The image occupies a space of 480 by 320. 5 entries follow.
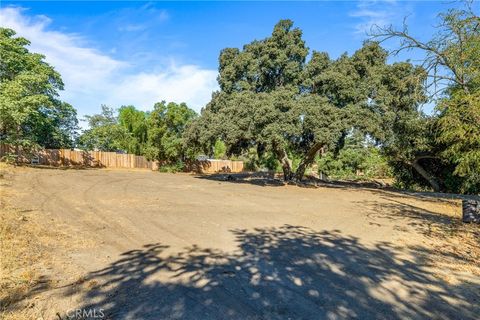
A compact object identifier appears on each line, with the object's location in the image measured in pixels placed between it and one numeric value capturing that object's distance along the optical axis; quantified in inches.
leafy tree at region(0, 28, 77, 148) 713.0
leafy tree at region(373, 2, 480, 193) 238.7
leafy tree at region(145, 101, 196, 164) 1168.4
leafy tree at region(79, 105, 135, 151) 1334.9
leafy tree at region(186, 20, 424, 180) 557.3
